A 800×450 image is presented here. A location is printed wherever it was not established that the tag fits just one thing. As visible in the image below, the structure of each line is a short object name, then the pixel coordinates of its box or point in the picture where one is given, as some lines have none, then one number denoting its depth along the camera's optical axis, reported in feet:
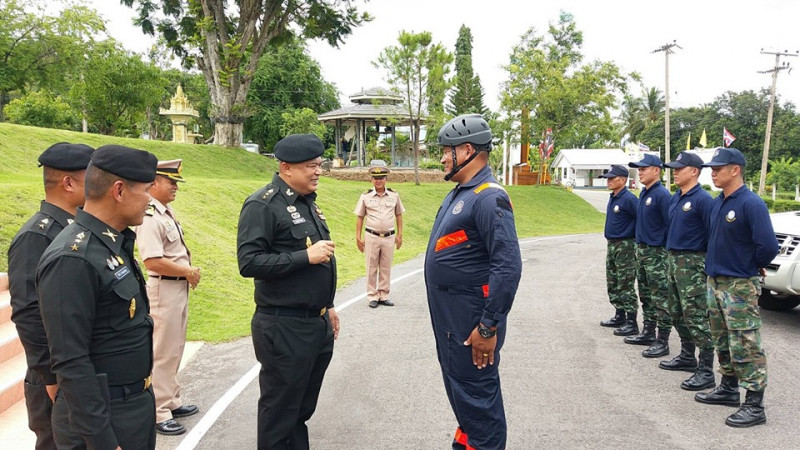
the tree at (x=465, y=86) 201.26
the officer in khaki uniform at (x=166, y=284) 14.71
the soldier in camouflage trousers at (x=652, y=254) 21.61
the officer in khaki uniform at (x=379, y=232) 29.66
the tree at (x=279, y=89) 163.63
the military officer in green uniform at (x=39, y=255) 9.51
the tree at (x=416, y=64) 91.90
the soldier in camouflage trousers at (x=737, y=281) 15.72
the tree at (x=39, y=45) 101.14
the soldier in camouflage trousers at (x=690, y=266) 18.63
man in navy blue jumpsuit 11.33
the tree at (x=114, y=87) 99.30
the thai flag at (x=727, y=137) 107.55
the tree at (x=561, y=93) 113.80
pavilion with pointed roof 110.01
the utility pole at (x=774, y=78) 123.85
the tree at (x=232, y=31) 86.99
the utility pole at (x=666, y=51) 125.70
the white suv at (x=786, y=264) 24.38
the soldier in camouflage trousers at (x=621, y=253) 24.27
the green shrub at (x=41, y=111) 117.60
